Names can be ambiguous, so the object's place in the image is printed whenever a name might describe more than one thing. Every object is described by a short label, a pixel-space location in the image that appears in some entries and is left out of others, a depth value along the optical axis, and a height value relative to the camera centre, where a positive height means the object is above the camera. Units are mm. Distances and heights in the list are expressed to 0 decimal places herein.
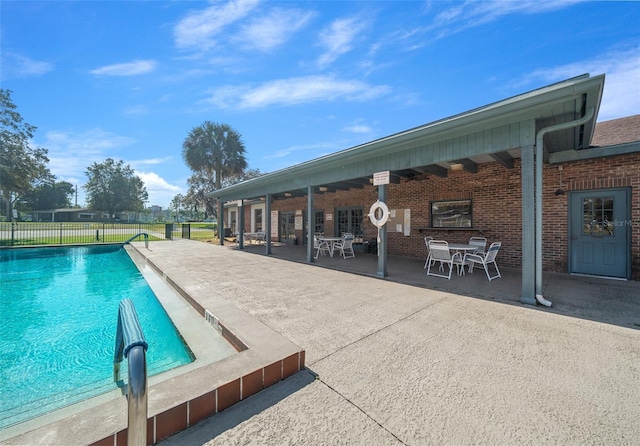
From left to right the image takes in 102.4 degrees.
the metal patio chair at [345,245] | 9055 -927
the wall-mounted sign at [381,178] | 6008 +983
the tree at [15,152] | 13922 +3976
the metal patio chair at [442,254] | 5723 -827
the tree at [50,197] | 56072 +5884
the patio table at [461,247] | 5932 -683
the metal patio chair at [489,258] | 5631 -903
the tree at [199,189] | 30406 +3810
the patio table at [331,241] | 9062 -843
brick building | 4035 +1003
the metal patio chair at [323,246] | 9691 -1023
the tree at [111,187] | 50094 +6909
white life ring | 5910 +111
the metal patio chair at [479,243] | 6381 -671
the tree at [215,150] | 20062 +5617
